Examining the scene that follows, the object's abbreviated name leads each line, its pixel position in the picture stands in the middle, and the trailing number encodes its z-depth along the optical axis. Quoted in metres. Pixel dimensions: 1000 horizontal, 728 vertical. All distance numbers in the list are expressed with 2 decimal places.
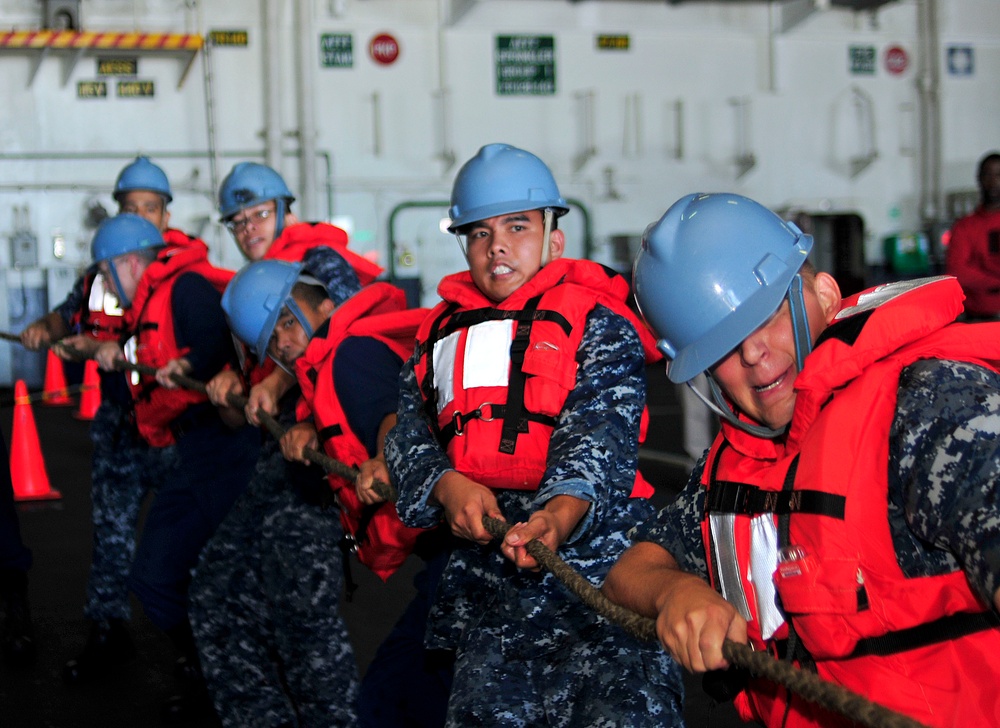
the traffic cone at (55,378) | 13.93
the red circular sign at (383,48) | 15.55
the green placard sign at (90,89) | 14.97
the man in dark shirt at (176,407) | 4.38
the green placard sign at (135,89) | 15.02
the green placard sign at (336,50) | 15.47
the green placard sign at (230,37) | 15.09
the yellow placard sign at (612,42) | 16.30
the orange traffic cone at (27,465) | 8.66
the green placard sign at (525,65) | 16.00
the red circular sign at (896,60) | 17.50
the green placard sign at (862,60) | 17.33
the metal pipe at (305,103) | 15.12
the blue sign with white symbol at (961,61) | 17.73
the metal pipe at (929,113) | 17.52
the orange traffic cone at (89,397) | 12.83
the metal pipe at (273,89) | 15.01
